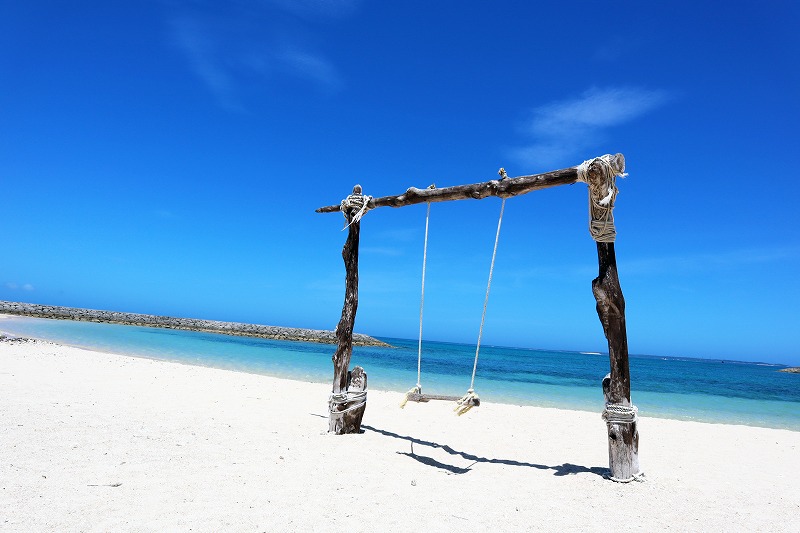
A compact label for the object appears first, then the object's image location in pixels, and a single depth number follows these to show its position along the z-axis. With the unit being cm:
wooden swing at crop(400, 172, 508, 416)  438
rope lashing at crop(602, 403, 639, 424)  401
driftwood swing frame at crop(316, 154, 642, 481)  404
